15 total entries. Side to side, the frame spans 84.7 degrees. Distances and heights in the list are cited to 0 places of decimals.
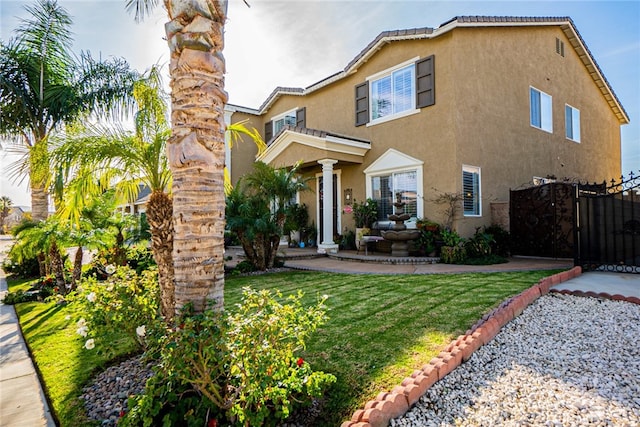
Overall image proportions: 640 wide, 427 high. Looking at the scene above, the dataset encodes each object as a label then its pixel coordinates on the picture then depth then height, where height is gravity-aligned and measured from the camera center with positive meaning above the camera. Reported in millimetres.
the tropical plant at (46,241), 6766 -375
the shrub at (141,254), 8695 -897
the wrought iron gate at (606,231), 7789 -362
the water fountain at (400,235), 10969 -538
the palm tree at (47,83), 9695 +4063
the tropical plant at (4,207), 52956 +2486
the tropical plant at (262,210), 9430 +274
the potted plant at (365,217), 12750 +45
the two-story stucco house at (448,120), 11352 +3603
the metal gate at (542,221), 10406 -163
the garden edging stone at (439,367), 2650 -1433
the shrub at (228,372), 2391 -1091
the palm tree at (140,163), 4152 +731
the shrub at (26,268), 10622 -1388
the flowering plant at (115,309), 3336 -877
